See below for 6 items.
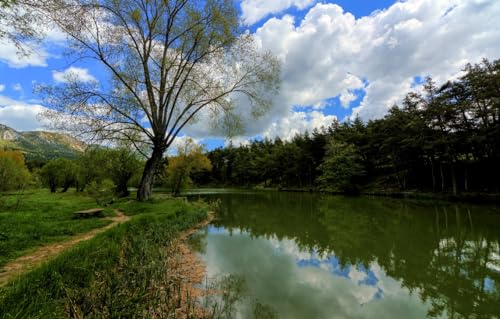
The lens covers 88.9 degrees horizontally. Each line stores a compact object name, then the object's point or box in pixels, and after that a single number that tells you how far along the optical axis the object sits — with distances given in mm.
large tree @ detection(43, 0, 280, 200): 13469
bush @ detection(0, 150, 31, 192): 25256
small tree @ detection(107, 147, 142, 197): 23444
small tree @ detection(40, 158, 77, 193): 38719
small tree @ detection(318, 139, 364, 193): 35500
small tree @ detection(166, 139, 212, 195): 32625
